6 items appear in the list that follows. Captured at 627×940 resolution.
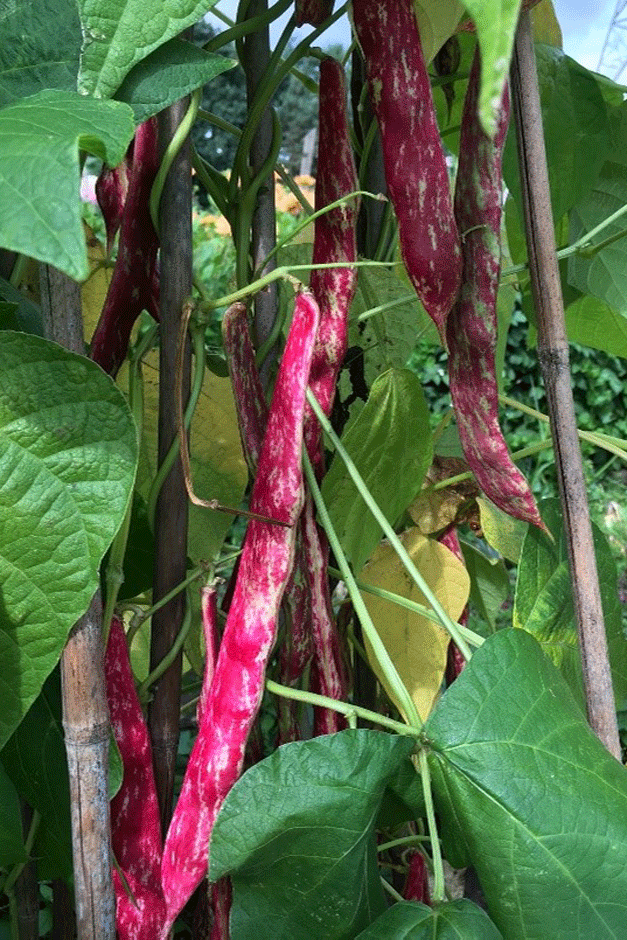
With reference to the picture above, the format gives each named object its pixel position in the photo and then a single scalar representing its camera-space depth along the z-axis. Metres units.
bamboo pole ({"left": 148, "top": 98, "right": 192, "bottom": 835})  0.56
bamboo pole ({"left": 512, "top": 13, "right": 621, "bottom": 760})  0.52
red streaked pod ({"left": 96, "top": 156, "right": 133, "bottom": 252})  0.60
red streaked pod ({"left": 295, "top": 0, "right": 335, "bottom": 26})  0.58
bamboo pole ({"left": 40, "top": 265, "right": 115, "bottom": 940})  0.47
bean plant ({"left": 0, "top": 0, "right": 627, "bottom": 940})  0.46
